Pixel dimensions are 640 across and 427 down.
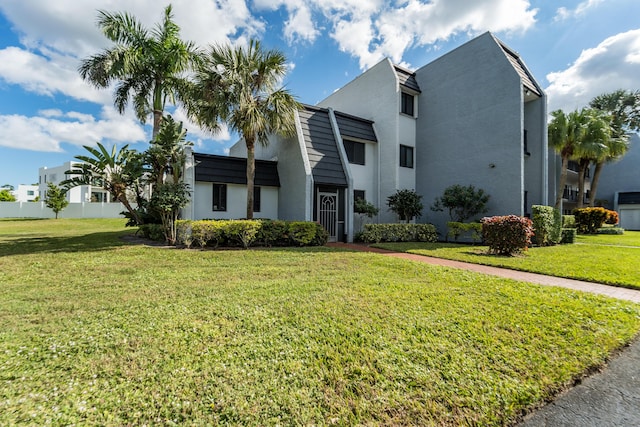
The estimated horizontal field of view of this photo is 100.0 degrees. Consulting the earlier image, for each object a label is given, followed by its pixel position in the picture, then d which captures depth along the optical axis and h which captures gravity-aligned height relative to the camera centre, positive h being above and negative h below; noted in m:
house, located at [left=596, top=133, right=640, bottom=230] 28.48 +3.42
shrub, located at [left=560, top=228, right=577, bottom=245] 13.98 -0.98
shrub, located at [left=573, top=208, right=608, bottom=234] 20.16 -0.06
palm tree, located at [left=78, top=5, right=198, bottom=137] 13.41 +7.96
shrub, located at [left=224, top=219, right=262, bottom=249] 10.52 -0.55
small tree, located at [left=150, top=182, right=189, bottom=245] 10.39 +0.56
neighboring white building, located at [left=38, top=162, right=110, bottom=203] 37.06 +3.11
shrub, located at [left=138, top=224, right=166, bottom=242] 11.67 -0.67
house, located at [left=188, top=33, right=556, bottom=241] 13.00 +4.07
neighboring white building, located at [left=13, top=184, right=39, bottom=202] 63.59 +5.85
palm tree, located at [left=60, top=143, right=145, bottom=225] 11.09 +1.96
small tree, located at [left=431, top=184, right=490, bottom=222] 13.45 +0.87
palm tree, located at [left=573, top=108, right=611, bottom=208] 17.98 +5.50
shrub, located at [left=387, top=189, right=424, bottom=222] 14.37 +0.72
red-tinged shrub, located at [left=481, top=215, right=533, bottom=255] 9.66 -0.58
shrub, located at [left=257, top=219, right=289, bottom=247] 11.04 -0.65
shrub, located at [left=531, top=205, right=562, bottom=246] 12.49 -0.33
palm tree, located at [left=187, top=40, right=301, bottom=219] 11.40 +5.46
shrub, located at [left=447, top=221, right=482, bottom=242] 13.11 -0.58
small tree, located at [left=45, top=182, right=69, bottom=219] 27.98 +1.83
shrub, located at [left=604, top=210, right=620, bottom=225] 20.89 +0.02
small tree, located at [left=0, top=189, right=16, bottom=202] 38.87 +2.84
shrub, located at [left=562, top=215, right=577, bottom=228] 18.26 -0.20
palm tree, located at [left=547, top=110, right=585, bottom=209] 17.88 +5.80
